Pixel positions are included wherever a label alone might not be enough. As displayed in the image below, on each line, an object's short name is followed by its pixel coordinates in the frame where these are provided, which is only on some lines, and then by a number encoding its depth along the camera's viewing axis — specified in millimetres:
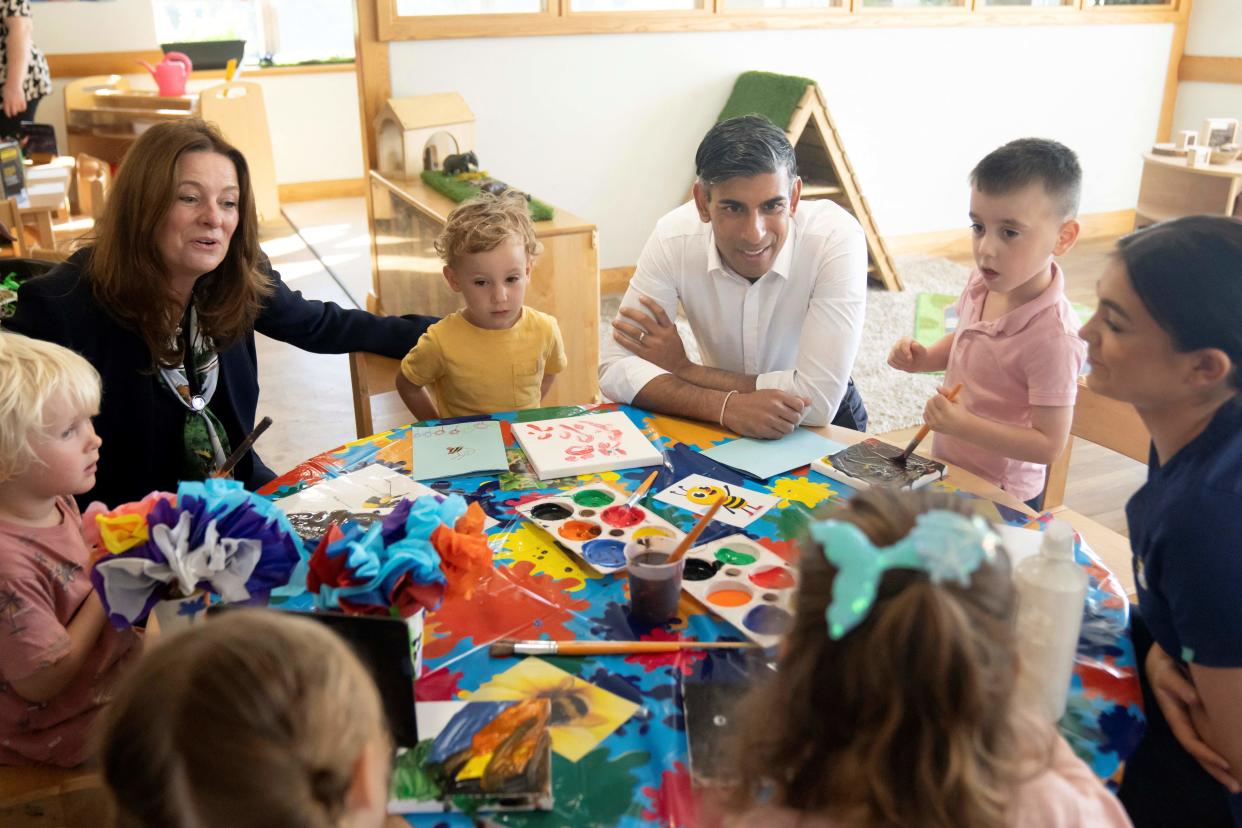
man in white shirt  1936
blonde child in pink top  1256
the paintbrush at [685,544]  1252
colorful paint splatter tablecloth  990
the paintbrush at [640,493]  1545
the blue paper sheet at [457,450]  1660
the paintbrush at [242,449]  1540
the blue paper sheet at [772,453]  1666
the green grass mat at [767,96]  4738
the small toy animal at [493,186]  3219
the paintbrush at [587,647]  1188
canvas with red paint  1658
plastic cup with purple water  1229
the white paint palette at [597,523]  1398
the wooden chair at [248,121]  6070
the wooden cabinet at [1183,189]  4820
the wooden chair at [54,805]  1204
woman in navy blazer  1809
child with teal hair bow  753
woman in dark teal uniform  1114
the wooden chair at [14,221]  3289
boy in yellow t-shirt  2049
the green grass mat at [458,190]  3293
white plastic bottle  1038
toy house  4023
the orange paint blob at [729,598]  1285
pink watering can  5953
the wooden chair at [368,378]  2258
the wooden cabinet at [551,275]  3225
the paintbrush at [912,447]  1638
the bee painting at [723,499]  1510
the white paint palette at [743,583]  1249
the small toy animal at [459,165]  3854
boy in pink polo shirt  1819
